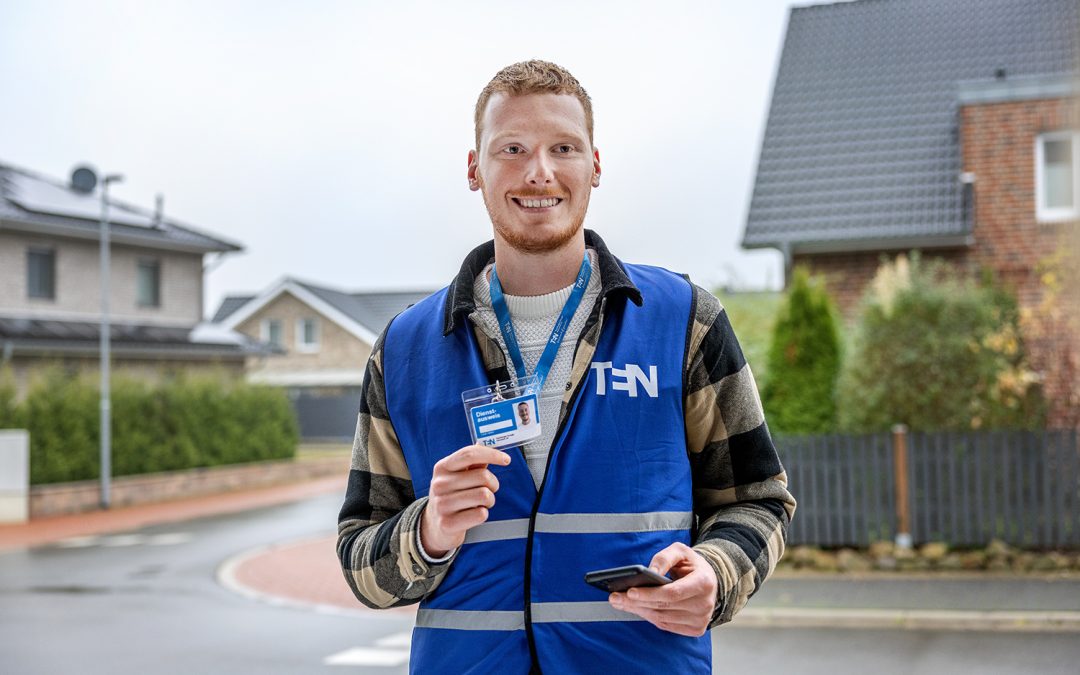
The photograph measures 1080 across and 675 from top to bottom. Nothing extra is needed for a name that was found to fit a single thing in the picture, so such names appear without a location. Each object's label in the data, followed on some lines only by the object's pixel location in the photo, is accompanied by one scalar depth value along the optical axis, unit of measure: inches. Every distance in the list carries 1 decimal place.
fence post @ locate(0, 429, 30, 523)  762.8
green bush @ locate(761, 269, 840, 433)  502.6
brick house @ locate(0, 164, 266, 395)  1053.2
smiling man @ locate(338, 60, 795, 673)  79.7
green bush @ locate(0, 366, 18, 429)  805.2
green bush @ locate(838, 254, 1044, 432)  473.7
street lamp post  824.9
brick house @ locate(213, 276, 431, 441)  1806.1
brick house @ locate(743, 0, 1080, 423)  600.7
